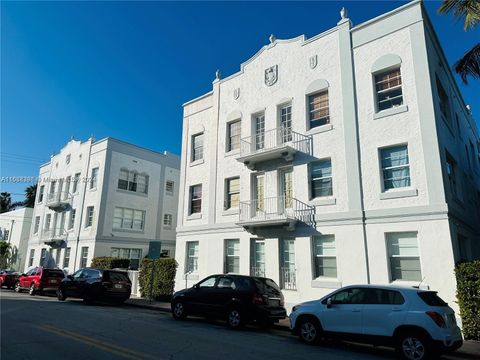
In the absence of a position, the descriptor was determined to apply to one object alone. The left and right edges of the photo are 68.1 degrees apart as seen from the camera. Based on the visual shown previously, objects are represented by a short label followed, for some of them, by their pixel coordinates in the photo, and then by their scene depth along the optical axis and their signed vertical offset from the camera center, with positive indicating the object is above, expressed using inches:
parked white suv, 293.0 -36.2
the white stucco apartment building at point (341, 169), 490.3 +177.1
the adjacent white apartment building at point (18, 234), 1504.7 +161.2
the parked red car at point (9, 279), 1010.7 -16.8
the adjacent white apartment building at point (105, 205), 1126.4 +230.3
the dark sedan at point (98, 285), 649.6 -20.7
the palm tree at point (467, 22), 486.3 +347.8
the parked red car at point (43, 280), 806.5 -14.4
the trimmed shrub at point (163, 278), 750.5 -6.2
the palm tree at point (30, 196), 2241.6 +477.2
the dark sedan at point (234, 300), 423.8 -29.7
